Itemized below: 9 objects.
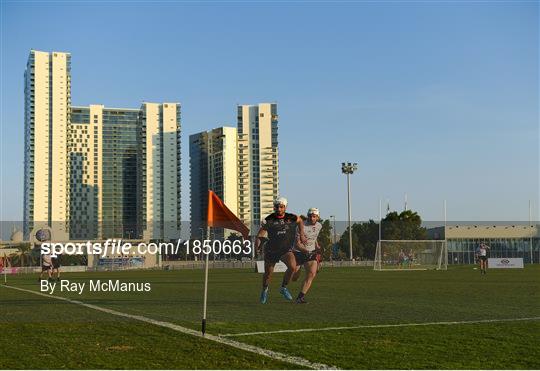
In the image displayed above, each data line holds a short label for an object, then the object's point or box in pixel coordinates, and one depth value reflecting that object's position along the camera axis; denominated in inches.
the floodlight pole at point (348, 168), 3740.2
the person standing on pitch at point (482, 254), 1850.9
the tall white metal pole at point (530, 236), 4305.1
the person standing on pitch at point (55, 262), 1322.6
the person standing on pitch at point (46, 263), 1286.8
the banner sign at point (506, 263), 2490.4
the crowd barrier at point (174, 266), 2411.4
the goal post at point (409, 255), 2308.1
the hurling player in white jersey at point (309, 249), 685.9
